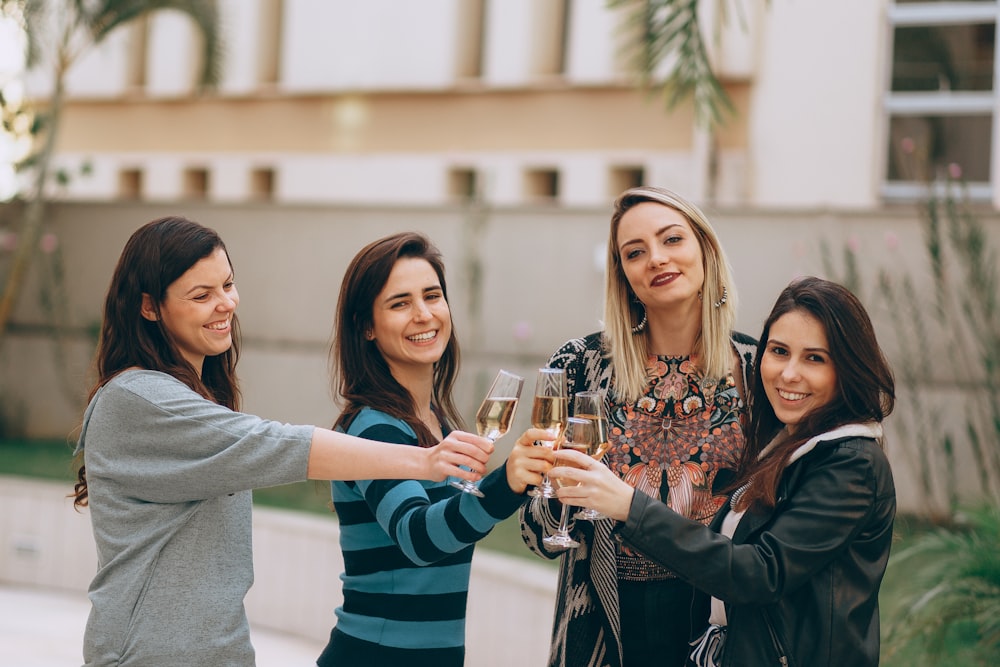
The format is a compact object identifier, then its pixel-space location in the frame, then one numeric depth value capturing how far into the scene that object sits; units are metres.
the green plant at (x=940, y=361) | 8.69
